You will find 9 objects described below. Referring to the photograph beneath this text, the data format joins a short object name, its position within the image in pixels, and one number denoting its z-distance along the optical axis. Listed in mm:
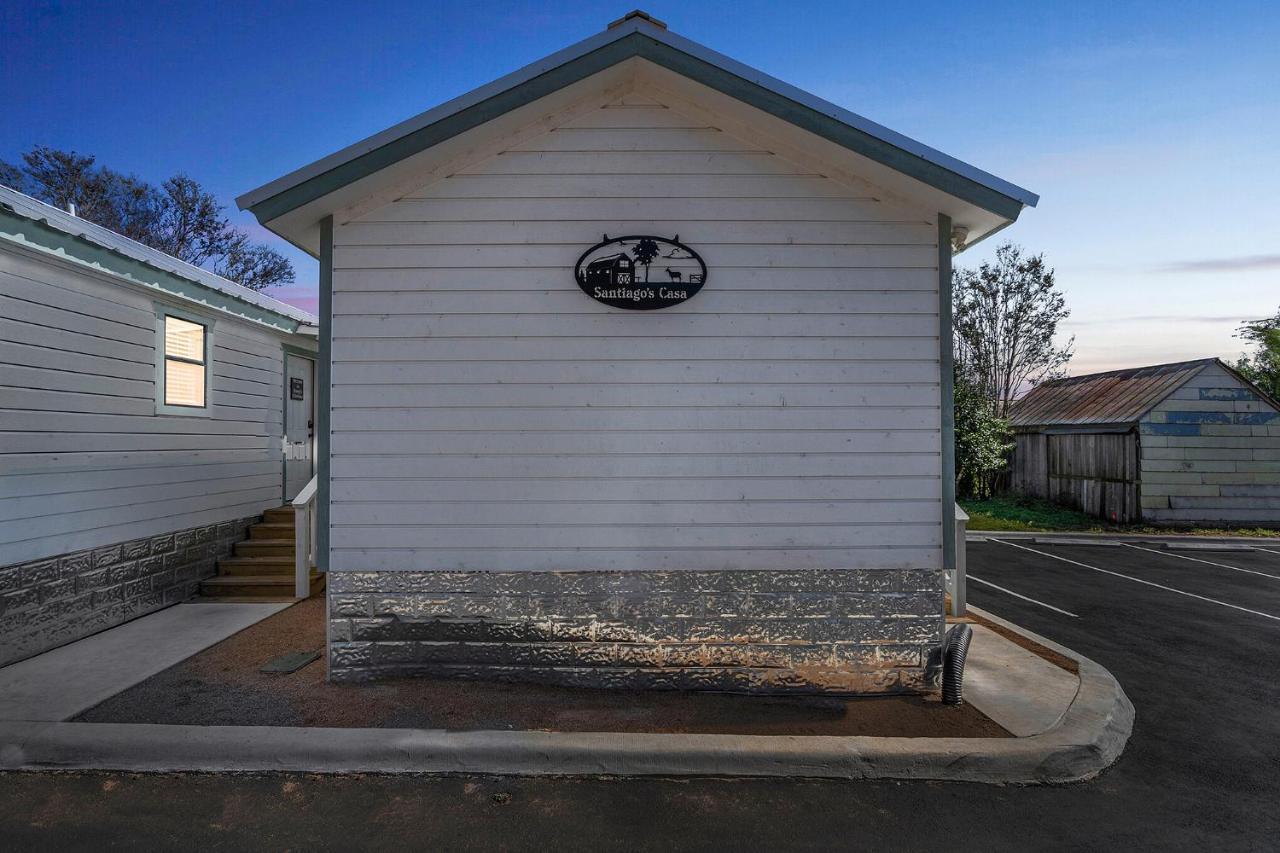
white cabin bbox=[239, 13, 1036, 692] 4969
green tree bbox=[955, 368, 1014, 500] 18734
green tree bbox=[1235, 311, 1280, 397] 28562
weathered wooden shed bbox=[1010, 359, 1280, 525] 15672
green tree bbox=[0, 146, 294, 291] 24234
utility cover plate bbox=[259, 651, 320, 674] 5395
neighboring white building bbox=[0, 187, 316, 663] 5824
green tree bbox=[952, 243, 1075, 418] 21141
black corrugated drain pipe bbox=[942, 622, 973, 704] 4750
